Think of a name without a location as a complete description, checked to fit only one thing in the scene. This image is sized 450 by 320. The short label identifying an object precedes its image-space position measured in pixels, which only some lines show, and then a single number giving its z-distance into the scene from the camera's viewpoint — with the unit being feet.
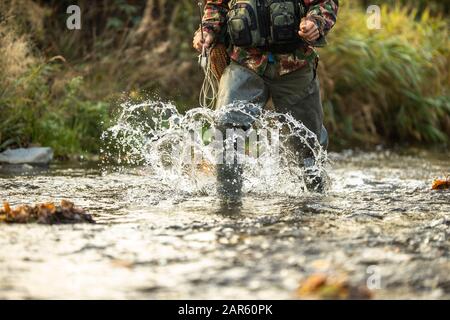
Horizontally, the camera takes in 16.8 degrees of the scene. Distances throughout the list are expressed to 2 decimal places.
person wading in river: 29.08
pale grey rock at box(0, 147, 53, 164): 41.65
